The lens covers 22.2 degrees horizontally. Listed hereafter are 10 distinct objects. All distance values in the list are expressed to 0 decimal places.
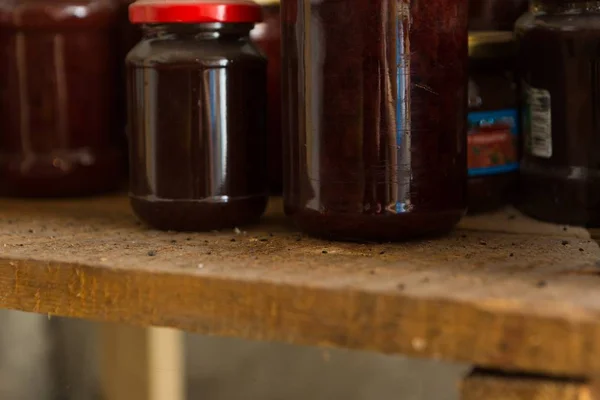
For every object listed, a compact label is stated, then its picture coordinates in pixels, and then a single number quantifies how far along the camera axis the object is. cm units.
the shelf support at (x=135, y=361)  100
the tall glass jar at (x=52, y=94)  88
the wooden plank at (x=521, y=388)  62
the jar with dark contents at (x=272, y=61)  86
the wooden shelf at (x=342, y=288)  62
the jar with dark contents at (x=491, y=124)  81
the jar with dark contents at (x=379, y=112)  72
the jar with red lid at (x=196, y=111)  76
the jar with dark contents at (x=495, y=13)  84
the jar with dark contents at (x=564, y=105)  76
